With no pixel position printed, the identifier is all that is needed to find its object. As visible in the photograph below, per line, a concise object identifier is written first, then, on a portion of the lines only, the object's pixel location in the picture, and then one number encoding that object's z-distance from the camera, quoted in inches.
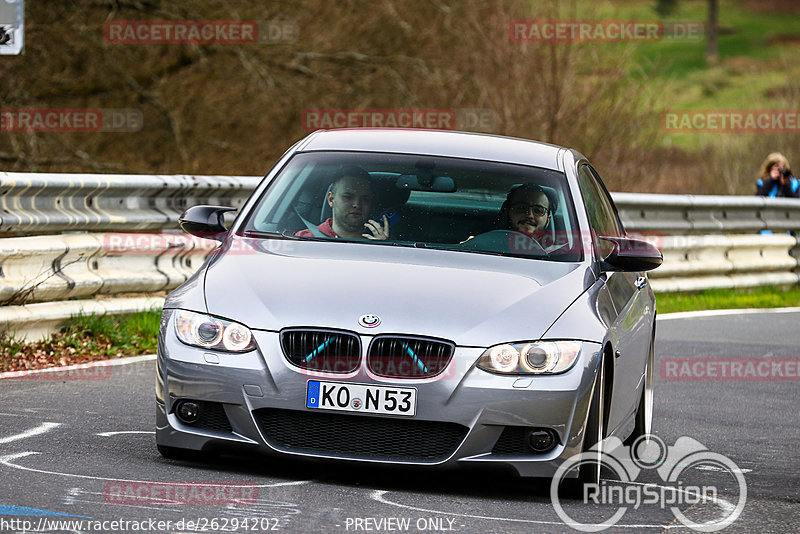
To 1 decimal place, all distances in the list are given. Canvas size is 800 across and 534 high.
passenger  574.6
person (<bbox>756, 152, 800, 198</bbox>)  1646.2
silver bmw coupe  479.2
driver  577.6
